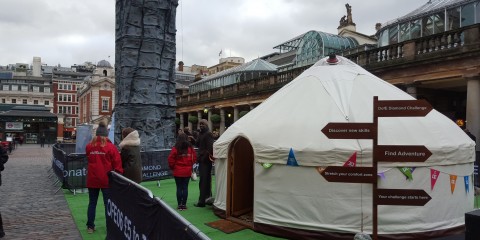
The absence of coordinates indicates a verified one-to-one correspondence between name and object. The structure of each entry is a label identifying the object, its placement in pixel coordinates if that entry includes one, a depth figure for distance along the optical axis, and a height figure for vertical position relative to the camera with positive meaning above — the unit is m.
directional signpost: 4.25 -0.27
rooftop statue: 31.14 +9.03
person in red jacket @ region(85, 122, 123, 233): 6.07 -0.59
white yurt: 6.25 -0.70
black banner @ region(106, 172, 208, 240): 2.94 -0.85
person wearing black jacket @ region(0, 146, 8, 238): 6.12 -0.54
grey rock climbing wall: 12.01 +1.95
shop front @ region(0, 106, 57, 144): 57.72 +0.16
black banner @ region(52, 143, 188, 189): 10.77 -1.26
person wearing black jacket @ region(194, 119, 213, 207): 8.80 -0.73
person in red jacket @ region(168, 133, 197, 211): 8.01 -0.73
